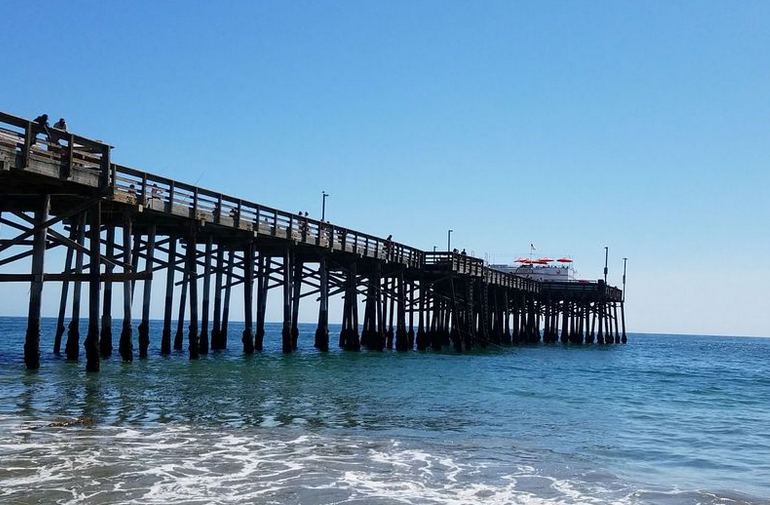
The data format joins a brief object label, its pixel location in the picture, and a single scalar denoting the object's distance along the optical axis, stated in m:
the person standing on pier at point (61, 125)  20.62
